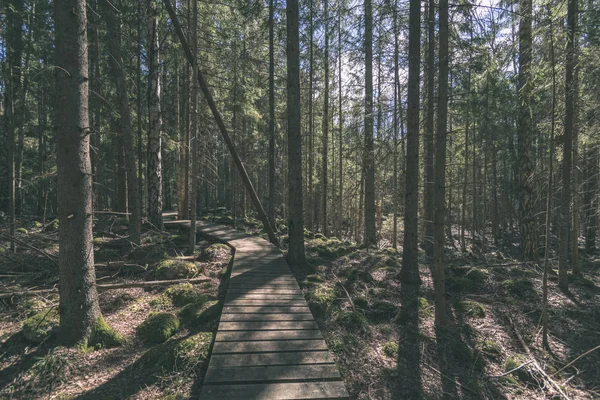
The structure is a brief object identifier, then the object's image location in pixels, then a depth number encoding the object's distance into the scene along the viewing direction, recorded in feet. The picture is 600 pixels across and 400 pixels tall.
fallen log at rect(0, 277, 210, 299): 15.26
